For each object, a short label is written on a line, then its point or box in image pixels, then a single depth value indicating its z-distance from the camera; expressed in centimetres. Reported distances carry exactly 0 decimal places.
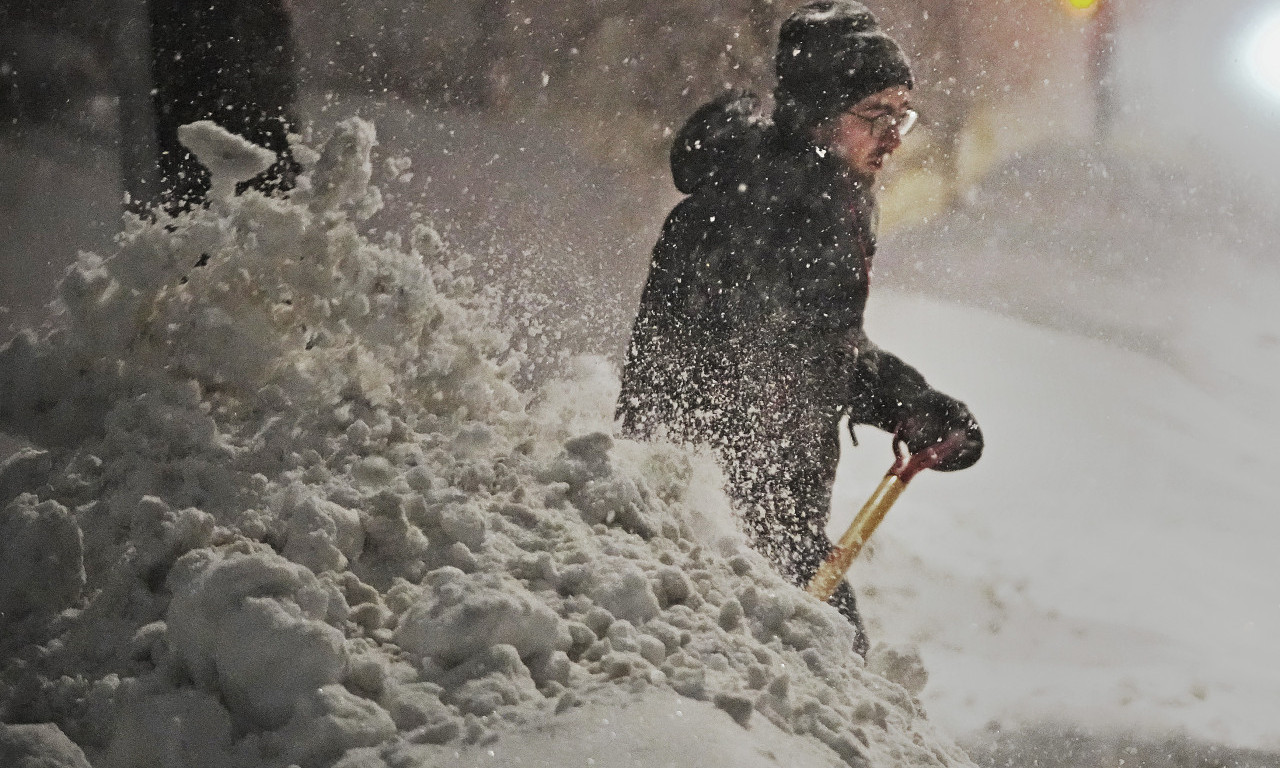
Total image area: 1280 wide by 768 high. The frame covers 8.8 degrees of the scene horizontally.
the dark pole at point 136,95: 1286
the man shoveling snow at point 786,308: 1295
